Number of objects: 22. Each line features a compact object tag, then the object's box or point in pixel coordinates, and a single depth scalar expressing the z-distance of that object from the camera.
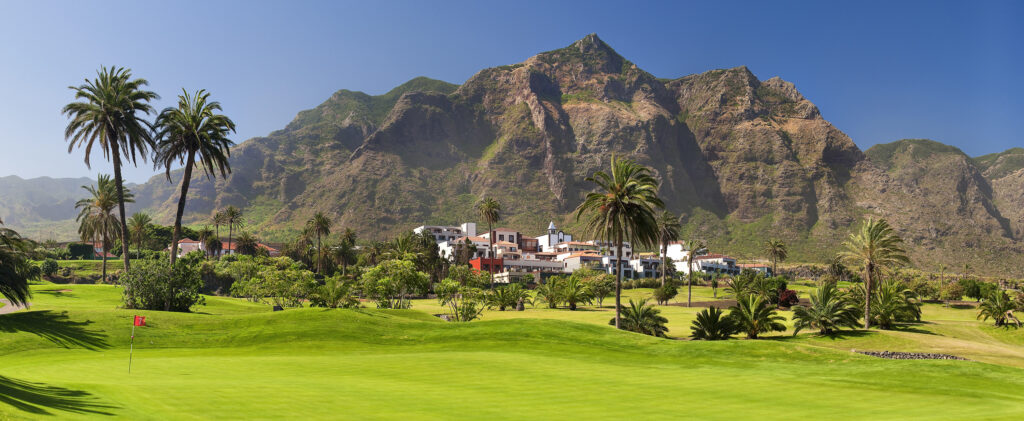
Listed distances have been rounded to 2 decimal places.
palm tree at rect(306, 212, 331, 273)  141.12
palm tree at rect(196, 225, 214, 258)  144.09
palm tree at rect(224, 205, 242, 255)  141.00
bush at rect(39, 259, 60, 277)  96.41
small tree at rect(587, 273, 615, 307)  93.00
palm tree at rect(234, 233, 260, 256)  139.75
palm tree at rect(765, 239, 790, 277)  143.00
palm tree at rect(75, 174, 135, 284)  78.75
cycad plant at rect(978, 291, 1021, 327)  59.25
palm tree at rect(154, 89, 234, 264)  51.53
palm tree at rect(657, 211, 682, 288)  130.38
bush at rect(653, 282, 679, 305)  97.38
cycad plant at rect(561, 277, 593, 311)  82.38
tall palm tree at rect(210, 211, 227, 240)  151.94
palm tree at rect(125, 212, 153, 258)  120.62
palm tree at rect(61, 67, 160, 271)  50.19
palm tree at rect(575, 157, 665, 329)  47.22
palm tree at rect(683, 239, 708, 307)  107.48
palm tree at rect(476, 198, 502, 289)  130.38
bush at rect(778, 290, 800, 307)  84.24
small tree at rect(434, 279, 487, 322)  55.38
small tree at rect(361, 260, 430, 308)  60.75
